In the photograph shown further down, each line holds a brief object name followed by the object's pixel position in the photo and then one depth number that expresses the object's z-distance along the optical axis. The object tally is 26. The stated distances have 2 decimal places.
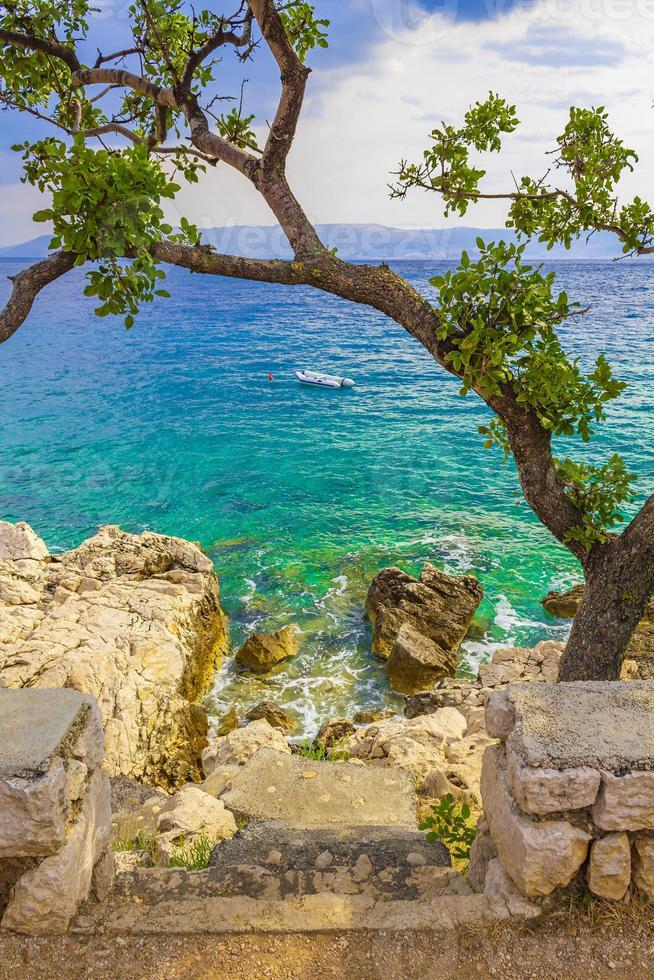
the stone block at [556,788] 3.34
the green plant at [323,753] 7.68
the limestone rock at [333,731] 9.51
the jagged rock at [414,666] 11.75
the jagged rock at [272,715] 10.64
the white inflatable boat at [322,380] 37.15
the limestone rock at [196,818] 5.51
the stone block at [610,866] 3.42
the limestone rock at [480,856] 3.92
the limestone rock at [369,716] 10.80
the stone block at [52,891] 3.42
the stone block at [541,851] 3.40
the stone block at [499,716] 3.81
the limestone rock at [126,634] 8.75
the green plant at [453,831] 4.51
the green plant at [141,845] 5.14
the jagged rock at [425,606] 12.94
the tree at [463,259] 4.73
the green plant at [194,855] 4.63
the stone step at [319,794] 5.83
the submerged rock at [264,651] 12.43
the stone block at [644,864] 3.47
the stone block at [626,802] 3.33
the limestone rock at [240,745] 8.18
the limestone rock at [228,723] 10.35
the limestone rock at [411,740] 7.56
